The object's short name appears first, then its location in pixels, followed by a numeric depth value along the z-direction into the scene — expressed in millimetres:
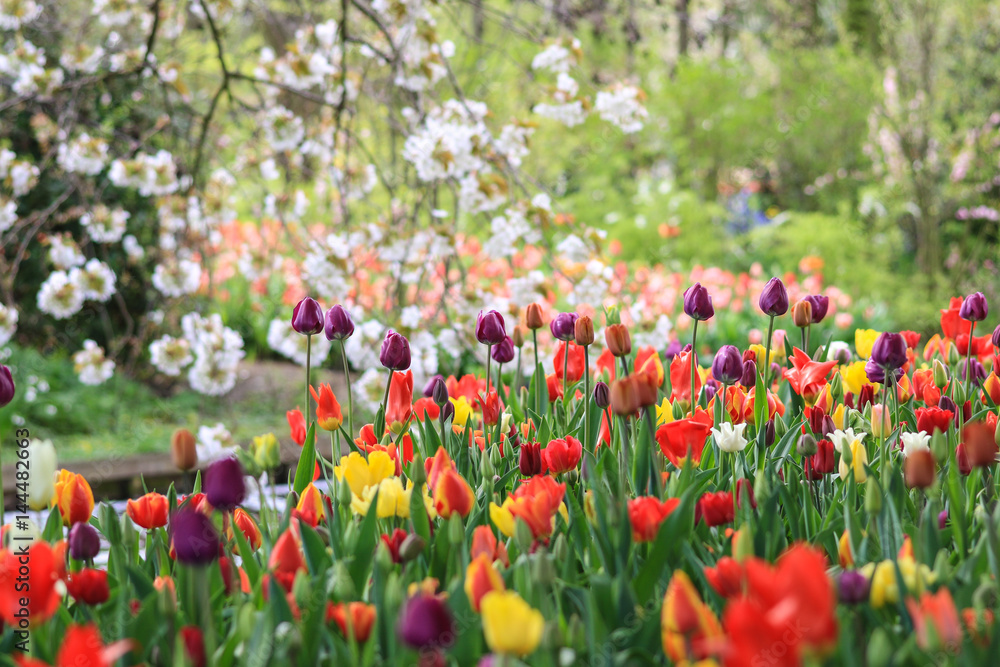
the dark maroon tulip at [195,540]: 797
